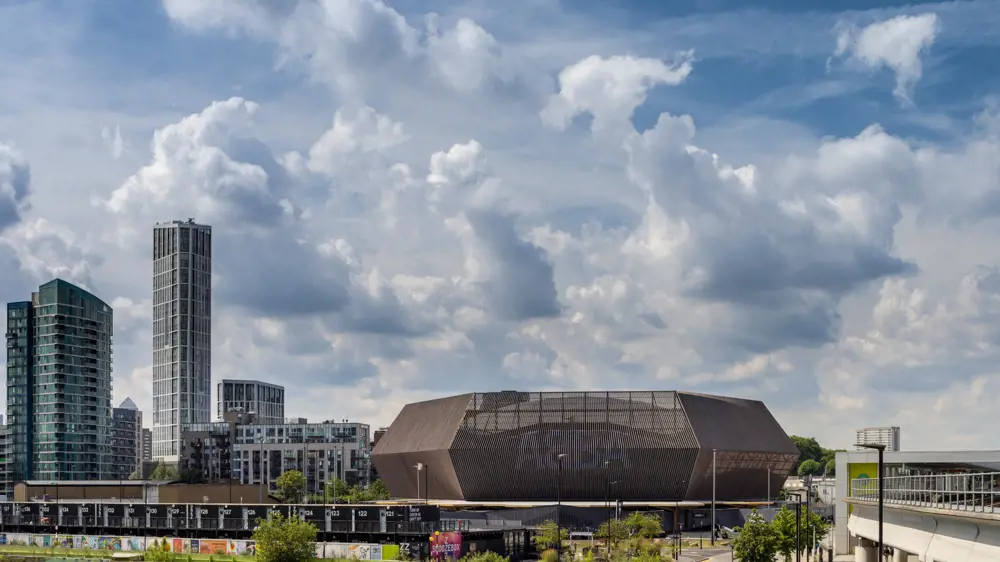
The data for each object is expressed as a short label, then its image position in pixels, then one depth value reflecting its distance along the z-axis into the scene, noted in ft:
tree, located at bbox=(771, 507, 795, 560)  303.68
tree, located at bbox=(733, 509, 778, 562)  290.76
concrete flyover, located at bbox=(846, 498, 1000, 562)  127.44
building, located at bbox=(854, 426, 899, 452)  629.18
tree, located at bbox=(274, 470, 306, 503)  641.40
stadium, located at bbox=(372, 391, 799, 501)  509.35
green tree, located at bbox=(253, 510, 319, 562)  308.19
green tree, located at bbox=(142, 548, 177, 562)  319.27
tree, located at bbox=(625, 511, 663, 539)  400.49
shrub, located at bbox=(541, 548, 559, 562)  311.64
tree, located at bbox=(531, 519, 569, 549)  355.77
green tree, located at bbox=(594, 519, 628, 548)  375.45
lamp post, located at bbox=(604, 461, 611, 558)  472.44
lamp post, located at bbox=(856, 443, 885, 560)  150.26
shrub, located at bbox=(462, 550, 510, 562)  270.05
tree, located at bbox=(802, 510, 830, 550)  327.57
